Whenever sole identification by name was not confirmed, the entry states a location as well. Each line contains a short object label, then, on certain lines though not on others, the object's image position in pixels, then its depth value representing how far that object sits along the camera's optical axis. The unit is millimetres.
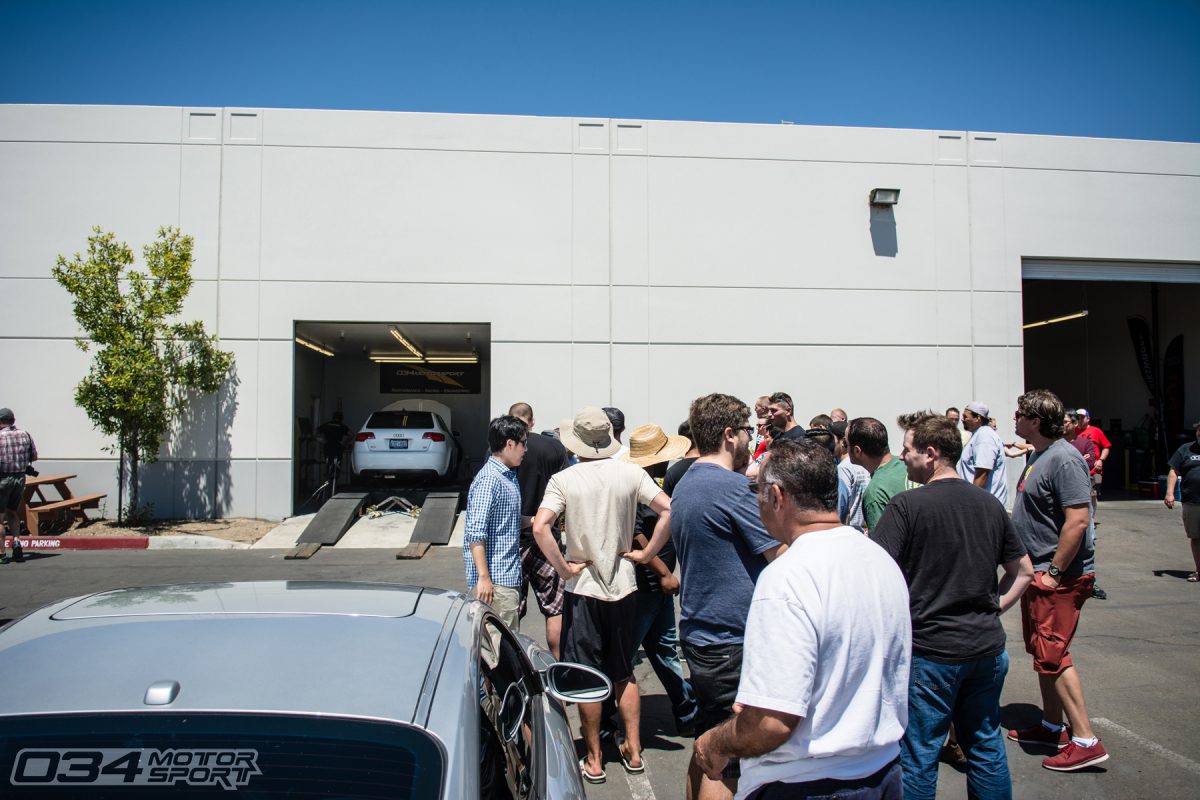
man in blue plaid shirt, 4637
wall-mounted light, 13180
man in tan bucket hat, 4098
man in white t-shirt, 1863
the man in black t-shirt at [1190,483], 8195
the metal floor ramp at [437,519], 11359
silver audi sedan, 1702
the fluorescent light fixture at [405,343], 15222
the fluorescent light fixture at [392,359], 20188
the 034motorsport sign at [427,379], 21078
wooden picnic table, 10984
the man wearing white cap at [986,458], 6168
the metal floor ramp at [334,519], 11227
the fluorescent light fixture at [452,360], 20453
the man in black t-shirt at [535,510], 5129
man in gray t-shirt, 4043
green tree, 11383
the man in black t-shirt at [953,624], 3059
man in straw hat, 4273
